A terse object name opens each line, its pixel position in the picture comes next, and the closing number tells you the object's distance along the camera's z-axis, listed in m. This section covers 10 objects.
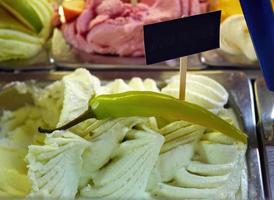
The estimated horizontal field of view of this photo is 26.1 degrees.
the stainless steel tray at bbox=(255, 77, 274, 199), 0.43
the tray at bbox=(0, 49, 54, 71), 0.61
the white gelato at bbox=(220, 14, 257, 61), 0.60
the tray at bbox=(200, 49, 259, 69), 0.60
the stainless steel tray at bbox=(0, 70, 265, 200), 0.43
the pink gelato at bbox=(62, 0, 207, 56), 0.62
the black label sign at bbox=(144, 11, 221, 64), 0.40
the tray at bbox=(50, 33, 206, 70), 0.61
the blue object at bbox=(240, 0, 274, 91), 0.39
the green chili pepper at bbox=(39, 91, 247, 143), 0.41
